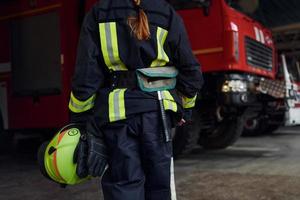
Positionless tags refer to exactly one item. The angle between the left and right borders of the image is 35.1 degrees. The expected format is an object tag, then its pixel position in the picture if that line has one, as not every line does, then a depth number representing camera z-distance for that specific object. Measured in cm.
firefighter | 260
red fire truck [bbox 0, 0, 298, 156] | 635
